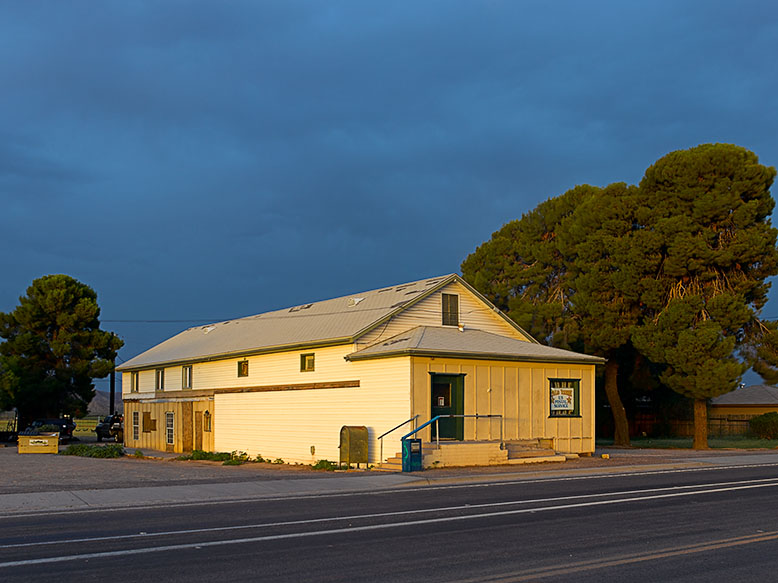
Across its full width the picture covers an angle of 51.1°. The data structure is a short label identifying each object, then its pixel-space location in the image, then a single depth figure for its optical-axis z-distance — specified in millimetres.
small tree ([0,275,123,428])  58656
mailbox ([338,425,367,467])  26297
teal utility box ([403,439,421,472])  23422
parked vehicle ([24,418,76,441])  49175
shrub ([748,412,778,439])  49375
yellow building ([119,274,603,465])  26781
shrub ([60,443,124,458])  33250
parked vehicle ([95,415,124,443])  53866
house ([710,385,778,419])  57531
